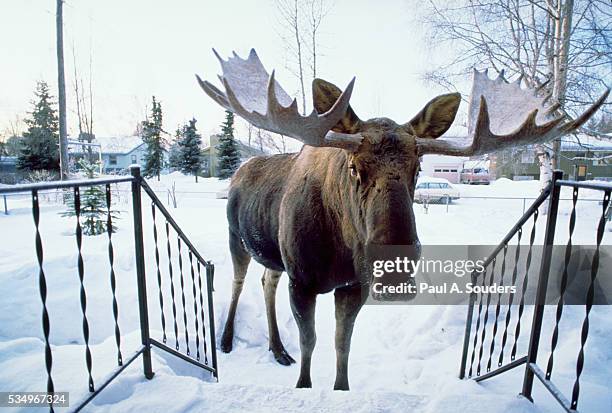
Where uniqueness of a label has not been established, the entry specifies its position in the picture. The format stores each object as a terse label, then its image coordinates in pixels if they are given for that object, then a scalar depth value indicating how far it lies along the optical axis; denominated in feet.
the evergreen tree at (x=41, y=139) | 86.74
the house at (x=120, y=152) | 151.74
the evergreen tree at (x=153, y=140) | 122.11
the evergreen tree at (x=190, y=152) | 125.29
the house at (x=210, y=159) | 156.72
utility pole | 42.65
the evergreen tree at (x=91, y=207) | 30.99
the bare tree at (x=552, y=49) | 30.22
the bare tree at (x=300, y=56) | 48.16
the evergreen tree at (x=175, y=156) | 138.37
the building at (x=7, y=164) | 110.01
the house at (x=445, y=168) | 116.26
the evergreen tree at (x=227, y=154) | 106.22
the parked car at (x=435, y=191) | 60.34
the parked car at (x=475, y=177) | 113.19
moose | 6.89
